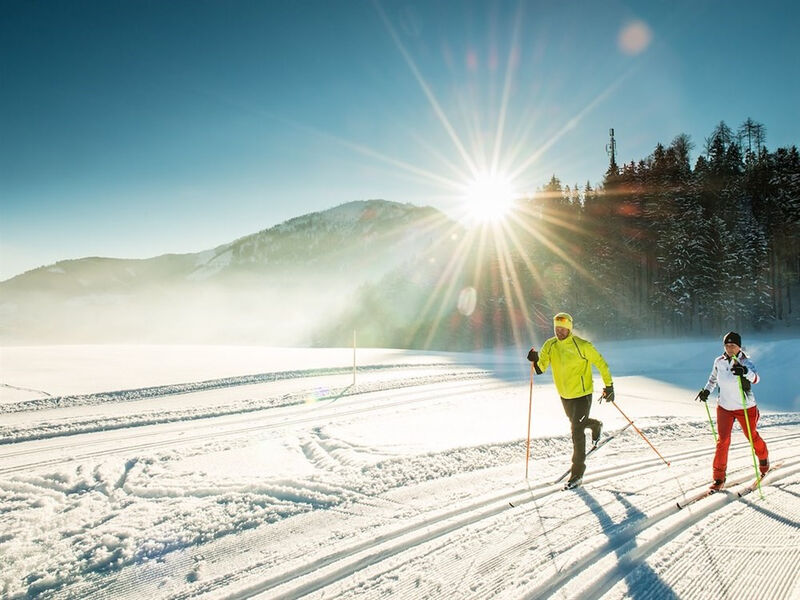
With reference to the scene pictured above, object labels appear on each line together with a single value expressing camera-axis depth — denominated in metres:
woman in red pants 5.45
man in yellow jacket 5.64
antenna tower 45.29
